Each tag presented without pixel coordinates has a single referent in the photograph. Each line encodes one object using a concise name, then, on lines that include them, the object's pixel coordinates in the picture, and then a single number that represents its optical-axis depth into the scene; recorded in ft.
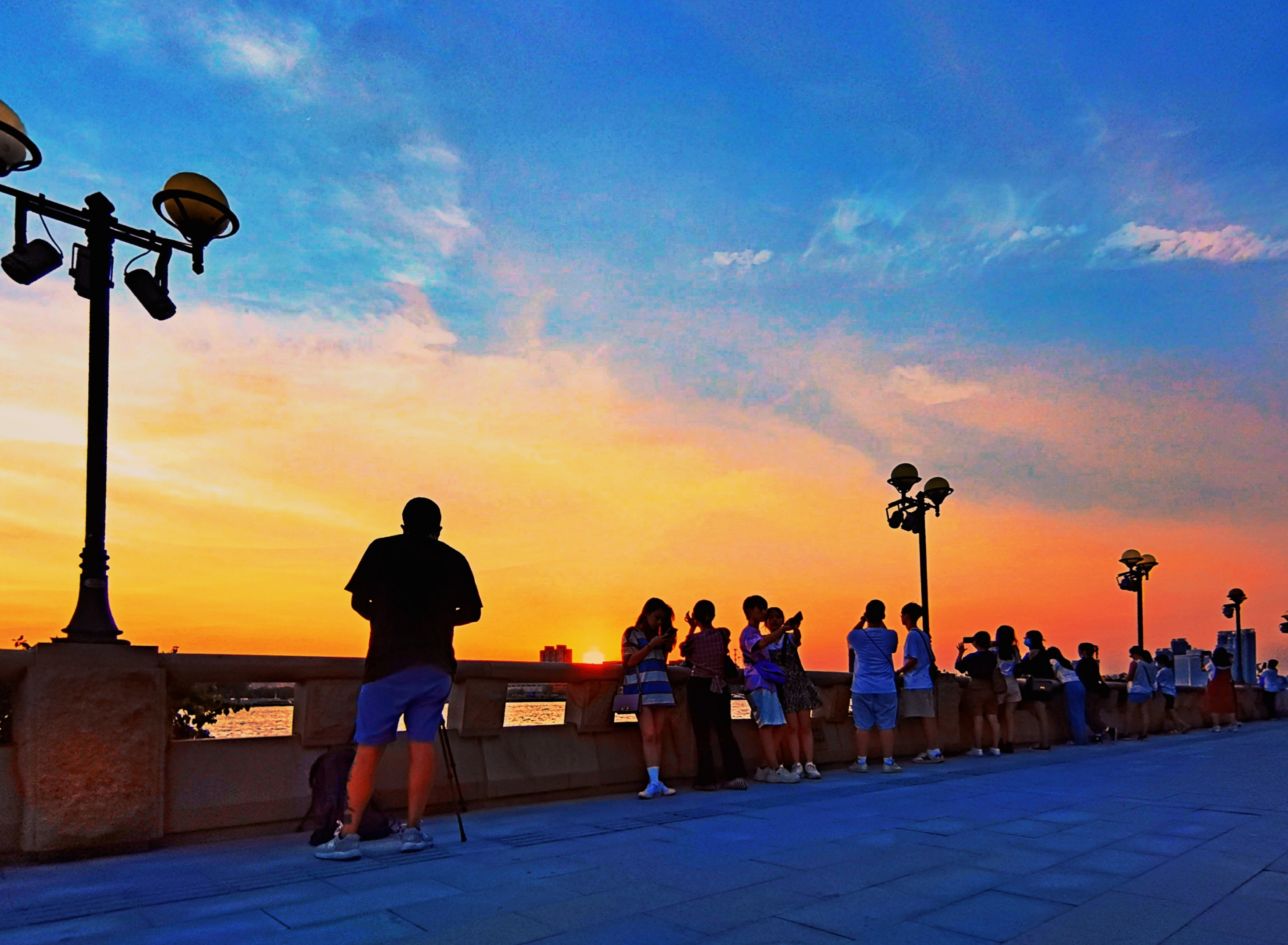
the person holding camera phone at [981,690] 44.32
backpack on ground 19.70
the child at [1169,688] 64.80
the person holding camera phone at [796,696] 32.73
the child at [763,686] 31.63
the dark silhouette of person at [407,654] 19.02
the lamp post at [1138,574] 97.25
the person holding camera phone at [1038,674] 50.98
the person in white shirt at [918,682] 39.63
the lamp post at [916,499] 61.41
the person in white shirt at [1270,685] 92.27
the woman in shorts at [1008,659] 46.85
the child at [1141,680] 60.85
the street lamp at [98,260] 20.02
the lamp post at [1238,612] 139.03
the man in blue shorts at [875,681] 36.35
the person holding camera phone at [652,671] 27.78
